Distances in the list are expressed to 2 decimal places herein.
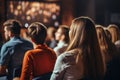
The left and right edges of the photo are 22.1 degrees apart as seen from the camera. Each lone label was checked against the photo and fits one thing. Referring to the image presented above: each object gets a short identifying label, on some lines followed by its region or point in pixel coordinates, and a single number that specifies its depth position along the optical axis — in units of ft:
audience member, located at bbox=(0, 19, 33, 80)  11.21
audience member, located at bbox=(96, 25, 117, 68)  11.26
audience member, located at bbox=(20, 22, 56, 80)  9.59
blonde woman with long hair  7.77
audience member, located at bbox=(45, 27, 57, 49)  21.13
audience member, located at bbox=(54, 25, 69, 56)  15.19
